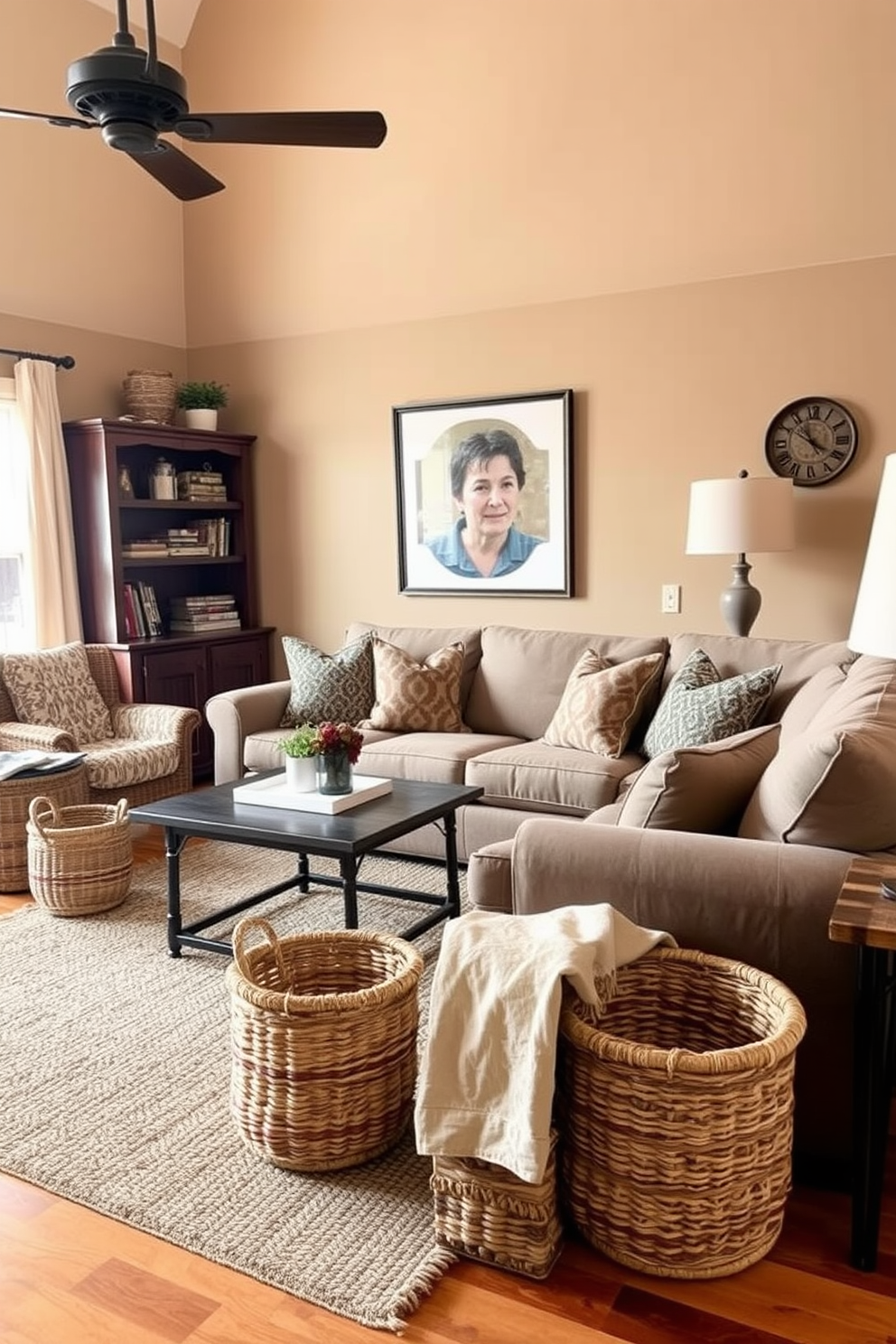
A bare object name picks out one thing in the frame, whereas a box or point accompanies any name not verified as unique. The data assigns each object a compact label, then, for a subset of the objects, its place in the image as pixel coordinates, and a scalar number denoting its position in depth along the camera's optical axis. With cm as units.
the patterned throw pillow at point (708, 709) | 352
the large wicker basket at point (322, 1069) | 214
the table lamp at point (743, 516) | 409
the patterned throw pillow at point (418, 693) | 454
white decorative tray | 328
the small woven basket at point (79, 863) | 365
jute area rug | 198
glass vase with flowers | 334
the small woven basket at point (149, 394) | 541
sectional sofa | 207
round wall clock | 430
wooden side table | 180
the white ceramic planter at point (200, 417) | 561
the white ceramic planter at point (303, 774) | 341
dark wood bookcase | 509
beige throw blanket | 185
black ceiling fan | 235
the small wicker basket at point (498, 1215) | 191
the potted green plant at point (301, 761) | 337
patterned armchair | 428
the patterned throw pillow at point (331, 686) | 466
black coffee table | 300
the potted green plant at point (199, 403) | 562
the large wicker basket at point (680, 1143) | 181
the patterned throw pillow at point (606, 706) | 398
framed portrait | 496
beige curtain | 492
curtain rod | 498
